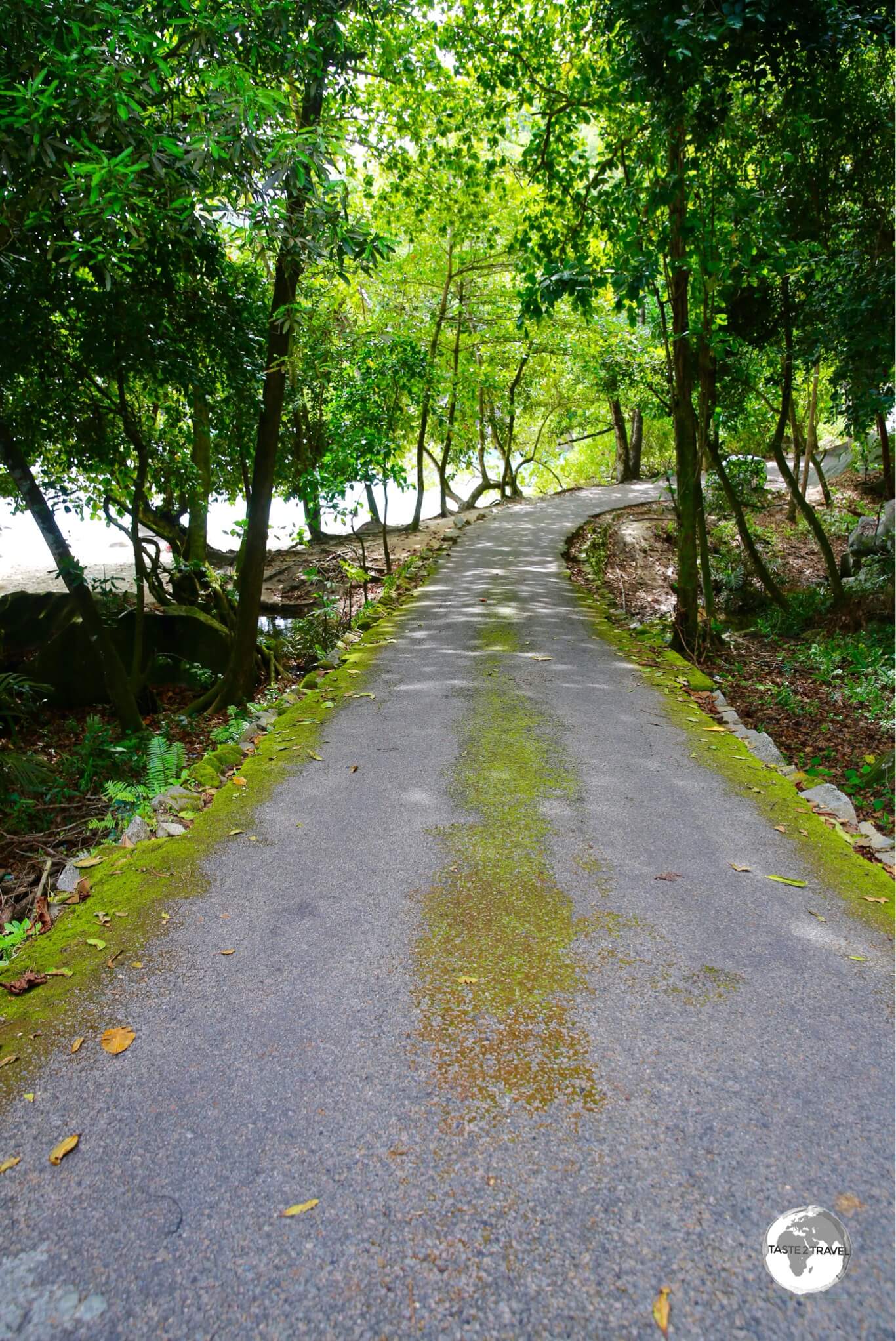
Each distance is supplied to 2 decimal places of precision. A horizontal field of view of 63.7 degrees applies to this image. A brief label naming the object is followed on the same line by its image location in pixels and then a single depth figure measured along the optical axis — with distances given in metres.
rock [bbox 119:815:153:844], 3.67
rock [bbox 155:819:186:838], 3.72
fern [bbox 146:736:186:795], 4.59
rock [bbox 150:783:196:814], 3.98
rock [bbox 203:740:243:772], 4.65
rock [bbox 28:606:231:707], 8.81
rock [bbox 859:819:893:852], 3.68
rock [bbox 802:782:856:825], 3.98
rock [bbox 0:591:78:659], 10.17
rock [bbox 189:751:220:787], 4.39
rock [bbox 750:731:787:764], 4.85
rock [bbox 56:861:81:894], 3.27
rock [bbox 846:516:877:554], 10.56
